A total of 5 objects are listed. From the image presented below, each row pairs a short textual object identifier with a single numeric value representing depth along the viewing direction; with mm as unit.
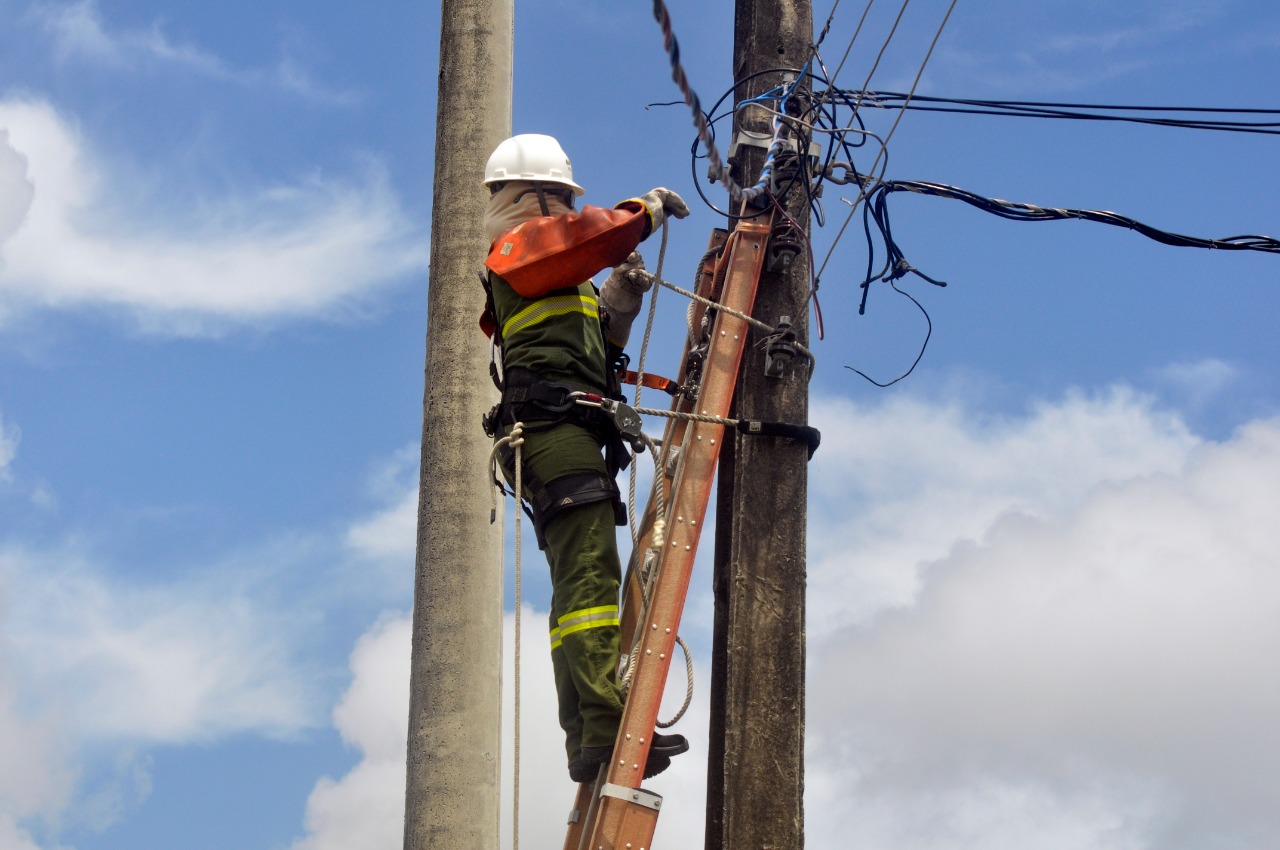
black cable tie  8683
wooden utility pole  8241
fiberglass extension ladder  7992
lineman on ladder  8213
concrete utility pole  12796
